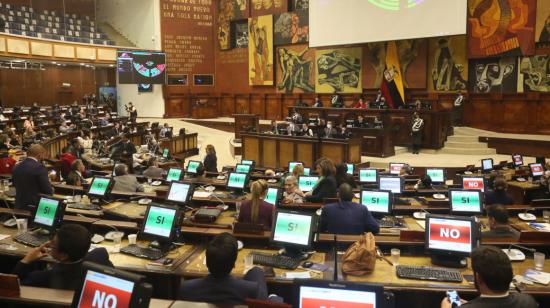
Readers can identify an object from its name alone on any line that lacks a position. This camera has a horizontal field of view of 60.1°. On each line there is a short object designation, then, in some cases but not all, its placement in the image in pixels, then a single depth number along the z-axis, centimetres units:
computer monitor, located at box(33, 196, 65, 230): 485
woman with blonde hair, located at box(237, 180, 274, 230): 526
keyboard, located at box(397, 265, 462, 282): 381
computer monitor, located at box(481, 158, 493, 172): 990
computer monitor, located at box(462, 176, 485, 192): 770
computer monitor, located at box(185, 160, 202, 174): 1009
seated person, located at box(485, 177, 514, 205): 665
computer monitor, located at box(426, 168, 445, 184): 888
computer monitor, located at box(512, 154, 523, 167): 1086
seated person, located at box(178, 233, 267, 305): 300
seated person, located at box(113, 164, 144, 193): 750
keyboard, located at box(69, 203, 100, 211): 629
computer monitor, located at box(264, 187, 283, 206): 637
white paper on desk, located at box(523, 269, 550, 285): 371
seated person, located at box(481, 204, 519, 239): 467
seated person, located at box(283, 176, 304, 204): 676
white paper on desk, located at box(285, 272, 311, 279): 392
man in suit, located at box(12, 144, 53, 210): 564
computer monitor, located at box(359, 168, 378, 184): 885
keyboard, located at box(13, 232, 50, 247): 466
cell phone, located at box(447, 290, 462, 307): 311
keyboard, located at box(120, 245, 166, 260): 435
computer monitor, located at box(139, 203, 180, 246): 457
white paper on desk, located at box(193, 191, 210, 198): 738
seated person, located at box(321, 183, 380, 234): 503
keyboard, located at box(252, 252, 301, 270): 414
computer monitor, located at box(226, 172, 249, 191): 762
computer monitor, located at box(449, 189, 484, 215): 618
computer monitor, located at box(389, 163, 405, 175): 977
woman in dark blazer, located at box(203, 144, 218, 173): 1084
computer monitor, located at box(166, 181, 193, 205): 638
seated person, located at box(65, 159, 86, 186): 788
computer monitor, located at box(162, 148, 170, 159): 1266
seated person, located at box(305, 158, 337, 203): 668
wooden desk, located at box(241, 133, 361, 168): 1288
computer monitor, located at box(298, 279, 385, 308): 263
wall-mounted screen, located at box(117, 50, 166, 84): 2200
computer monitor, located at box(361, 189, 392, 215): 606
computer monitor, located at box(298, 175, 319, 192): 798
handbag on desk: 392
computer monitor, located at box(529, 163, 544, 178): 940
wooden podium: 1789
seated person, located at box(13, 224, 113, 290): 318
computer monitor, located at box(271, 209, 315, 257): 437
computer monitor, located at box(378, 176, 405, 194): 746
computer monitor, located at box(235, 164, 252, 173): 937
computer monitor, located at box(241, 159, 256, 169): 1010
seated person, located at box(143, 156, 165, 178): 919
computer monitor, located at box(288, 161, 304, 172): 992
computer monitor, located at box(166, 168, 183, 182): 851
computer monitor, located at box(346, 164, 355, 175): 1014
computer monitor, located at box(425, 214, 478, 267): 417
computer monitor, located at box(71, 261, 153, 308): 251
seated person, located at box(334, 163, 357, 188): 738
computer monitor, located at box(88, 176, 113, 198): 659
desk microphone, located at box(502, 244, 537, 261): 426
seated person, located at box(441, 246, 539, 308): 265
